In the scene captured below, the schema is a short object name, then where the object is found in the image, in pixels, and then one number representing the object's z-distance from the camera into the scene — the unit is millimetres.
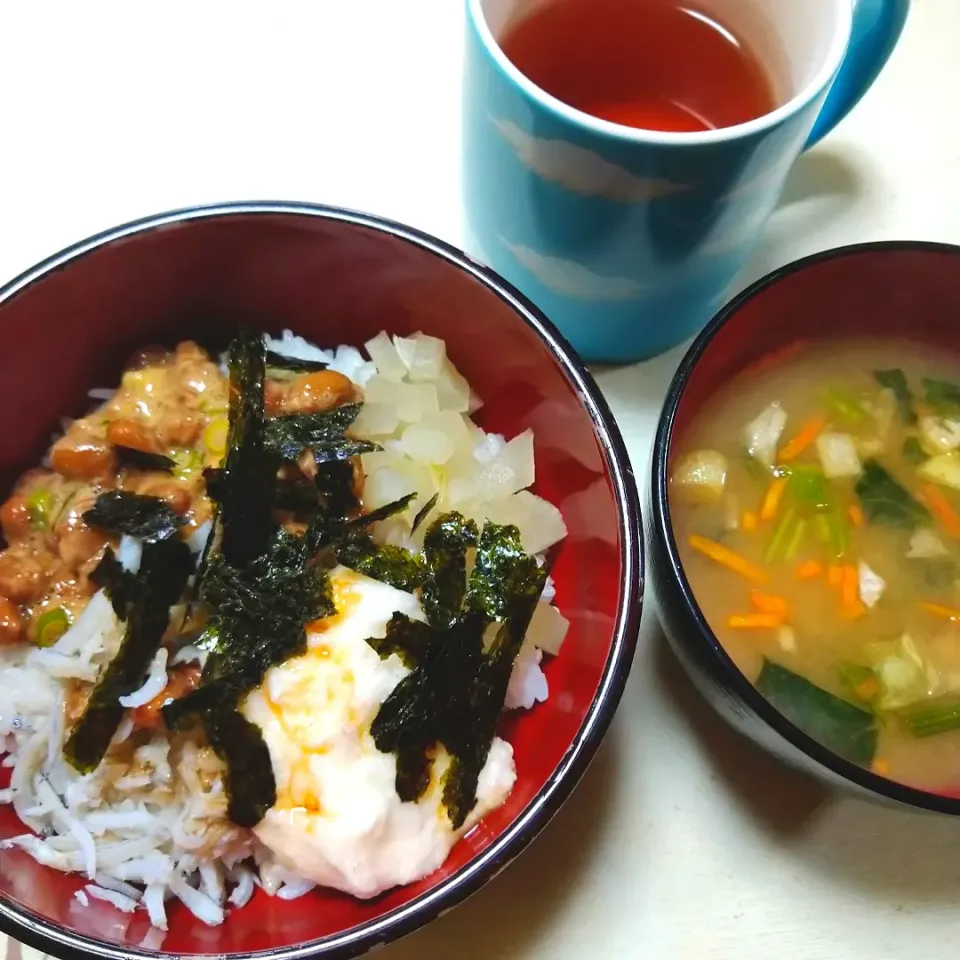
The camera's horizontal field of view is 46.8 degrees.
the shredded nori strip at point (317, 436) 248
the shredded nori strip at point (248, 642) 219
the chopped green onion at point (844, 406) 280
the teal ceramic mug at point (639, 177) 219
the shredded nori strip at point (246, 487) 238
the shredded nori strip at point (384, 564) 240
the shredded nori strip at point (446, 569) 236
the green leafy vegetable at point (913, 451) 277
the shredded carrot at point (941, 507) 271
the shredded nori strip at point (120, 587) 233
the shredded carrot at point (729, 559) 259
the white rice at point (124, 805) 225
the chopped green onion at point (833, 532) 265
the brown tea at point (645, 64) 264
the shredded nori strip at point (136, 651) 226
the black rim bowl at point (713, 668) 211
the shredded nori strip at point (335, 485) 247
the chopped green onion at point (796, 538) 263
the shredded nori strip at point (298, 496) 245
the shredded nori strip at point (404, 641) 226
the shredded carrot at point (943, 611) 260
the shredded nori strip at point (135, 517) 240
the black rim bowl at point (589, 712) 199
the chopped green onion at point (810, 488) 269
